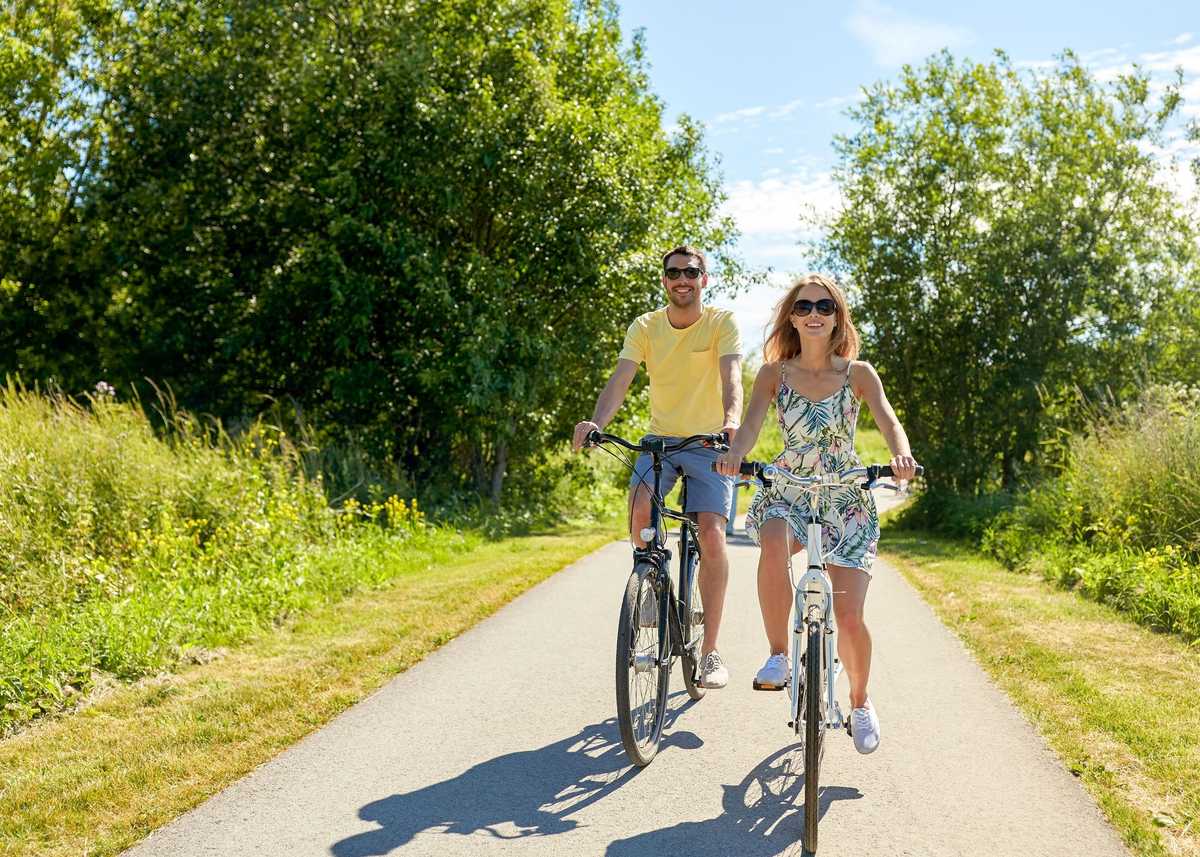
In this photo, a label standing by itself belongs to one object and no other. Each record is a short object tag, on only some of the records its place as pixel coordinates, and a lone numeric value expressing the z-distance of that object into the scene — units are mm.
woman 5039
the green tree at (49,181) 23188
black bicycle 5340
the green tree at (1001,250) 21859
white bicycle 4449
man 6141
